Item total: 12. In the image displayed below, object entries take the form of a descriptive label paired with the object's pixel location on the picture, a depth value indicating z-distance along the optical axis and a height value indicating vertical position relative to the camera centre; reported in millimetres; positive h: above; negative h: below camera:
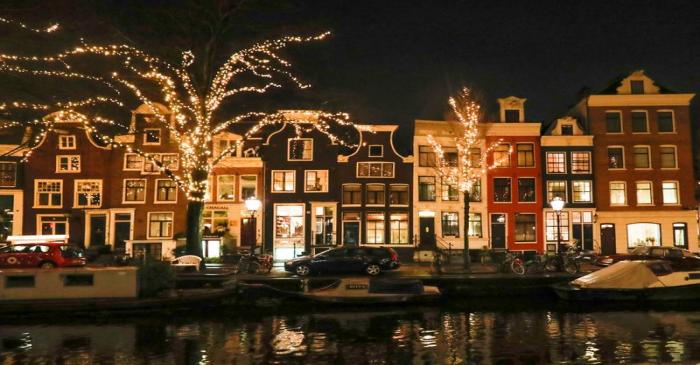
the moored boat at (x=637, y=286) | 23844 -2419
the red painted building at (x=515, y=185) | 41781 +3172
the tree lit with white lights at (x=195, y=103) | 28375 +6594
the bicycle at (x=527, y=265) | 28359 -1845
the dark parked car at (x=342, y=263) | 27938 -1587
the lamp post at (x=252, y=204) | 29891 +1360
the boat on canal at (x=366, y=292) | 23125 -2521
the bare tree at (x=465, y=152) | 36594 +5352
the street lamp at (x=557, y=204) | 29469 +1225
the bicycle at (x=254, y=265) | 28641 -1707
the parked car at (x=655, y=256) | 30502 -1554
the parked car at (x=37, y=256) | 28406 -1181
